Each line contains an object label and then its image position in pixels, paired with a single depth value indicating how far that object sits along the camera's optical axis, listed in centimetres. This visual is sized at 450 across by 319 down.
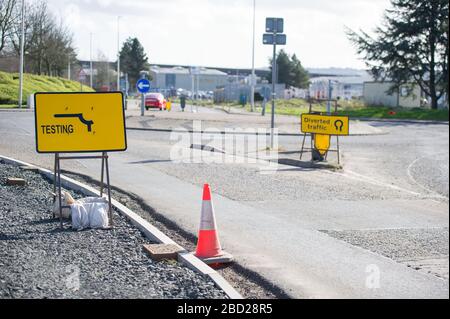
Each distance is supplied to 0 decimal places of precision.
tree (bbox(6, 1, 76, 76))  3731
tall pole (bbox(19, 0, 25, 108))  3451
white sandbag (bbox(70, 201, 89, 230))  895
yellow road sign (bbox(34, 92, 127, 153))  916
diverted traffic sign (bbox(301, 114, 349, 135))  1838
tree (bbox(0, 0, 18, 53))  3155
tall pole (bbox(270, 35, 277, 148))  2147
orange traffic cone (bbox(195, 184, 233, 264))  760
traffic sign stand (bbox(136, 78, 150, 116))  3242
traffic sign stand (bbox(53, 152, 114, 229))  902
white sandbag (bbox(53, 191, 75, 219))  939
